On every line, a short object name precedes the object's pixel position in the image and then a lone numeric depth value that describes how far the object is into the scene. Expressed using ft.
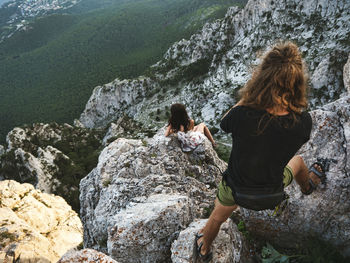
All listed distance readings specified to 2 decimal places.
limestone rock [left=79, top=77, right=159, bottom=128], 333.83
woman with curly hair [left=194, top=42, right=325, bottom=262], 10.04
